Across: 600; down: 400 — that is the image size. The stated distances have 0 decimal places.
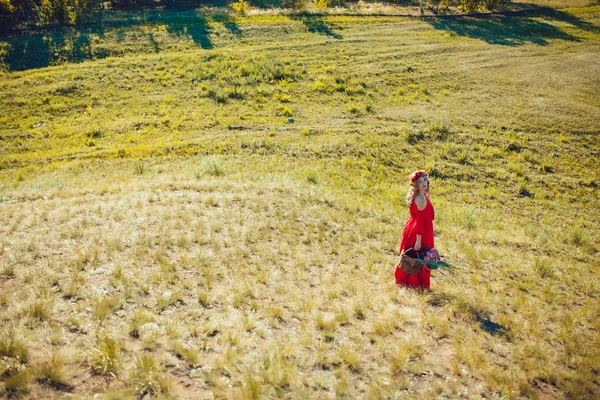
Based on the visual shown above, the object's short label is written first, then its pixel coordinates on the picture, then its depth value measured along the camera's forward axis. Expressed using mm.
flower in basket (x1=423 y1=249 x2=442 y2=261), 7992
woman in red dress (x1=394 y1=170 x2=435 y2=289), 7656
